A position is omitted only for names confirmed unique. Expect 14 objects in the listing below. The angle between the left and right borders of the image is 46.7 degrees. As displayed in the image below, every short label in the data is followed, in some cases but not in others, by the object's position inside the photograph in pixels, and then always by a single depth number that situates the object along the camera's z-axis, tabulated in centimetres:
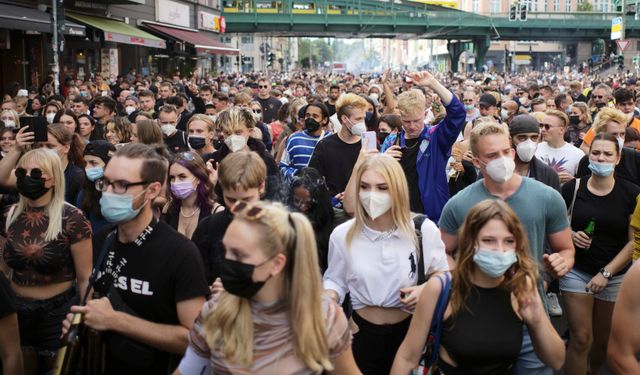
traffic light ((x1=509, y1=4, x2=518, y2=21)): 4408
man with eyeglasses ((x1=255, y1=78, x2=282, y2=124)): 1449
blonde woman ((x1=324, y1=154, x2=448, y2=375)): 397
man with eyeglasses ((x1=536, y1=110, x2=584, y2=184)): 731
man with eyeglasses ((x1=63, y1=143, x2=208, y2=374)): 338
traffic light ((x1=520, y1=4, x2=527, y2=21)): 4397
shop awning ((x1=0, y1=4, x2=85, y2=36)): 1734
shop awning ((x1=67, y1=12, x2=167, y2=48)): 2519
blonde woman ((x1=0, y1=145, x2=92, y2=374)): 425
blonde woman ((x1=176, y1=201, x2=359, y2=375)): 281
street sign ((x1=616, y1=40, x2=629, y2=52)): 2600
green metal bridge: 6431
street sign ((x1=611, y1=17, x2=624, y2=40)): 3848
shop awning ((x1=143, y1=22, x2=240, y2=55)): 3544
